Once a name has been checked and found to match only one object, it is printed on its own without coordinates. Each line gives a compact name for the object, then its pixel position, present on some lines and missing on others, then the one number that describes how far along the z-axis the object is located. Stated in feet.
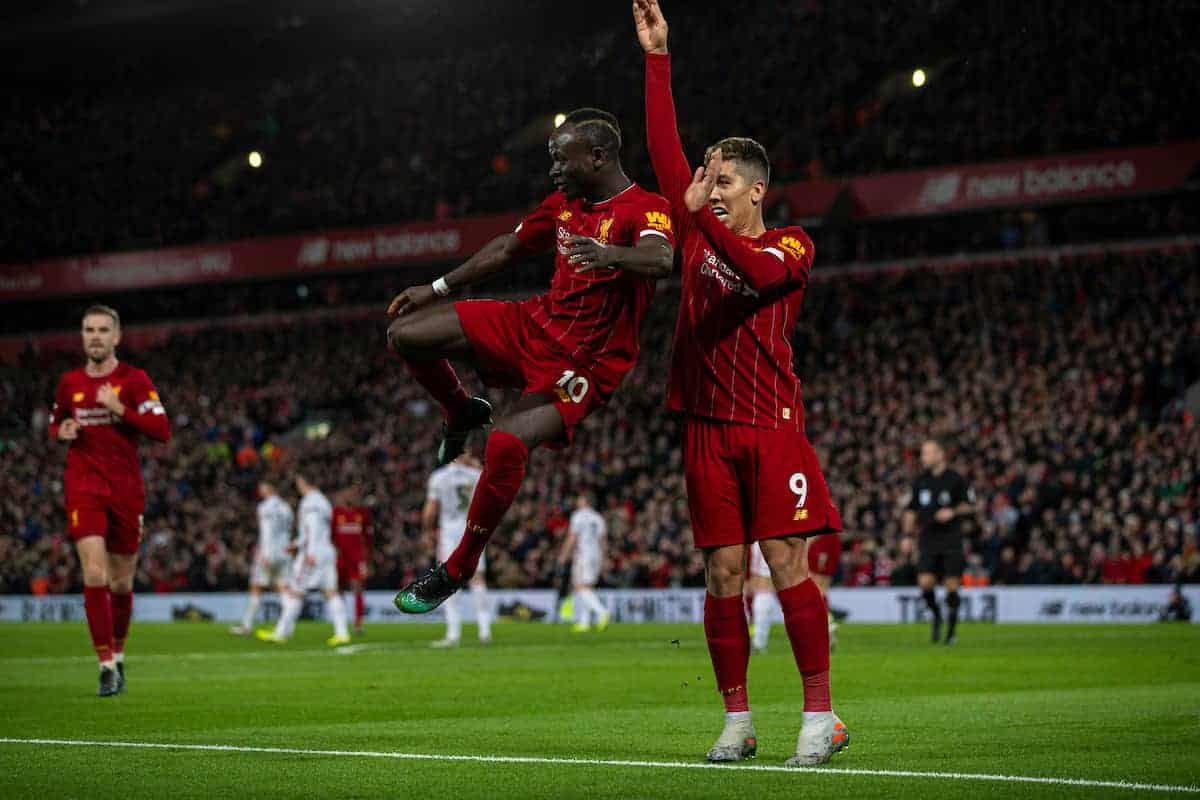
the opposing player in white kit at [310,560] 78.54
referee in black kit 67.82
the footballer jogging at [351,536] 88.53
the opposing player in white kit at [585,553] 86.17
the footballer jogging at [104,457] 40.63
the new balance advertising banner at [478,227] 106.01
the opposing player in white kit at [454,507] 73.00
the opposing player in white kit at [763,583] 62.69
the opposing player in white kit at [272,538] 87.76
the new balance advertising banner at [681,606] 87.20
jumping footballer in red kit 24.88
